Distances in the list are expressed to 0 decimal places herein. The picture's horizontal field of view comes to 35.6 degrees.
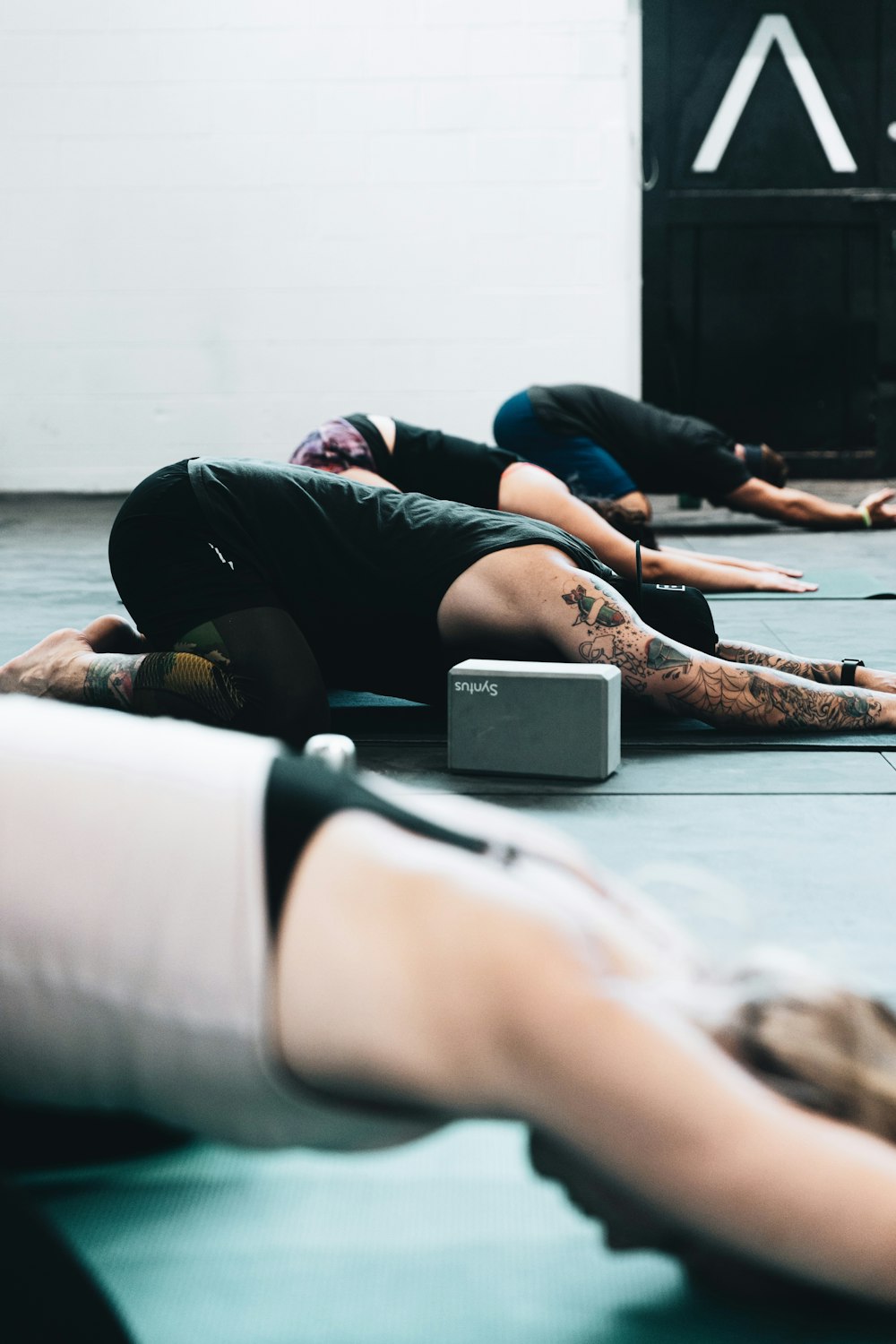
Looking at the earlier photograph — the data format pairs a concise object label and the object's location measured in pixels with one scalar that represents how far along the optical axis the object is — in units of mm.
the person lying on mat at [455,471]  3195
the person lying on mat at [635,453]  4641
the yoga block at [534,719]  2350
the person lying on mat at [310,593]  2445
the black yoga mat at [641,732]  2609
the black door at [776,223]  6672
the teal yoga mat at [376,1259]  962
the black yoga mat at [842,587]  4051
